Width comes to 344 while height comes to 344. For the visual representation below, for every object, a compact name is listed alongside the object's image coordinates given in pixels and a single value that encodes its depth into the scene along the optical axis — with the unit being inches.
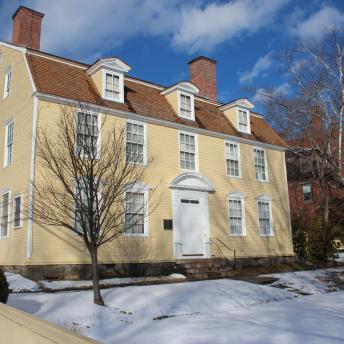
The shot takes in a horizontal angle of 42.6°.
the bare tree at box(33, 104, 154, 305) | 416.2
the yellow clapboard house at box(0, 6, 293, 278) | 598.2
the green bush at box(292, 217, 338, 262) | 876.4
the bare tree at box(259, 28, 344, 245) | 963.3
